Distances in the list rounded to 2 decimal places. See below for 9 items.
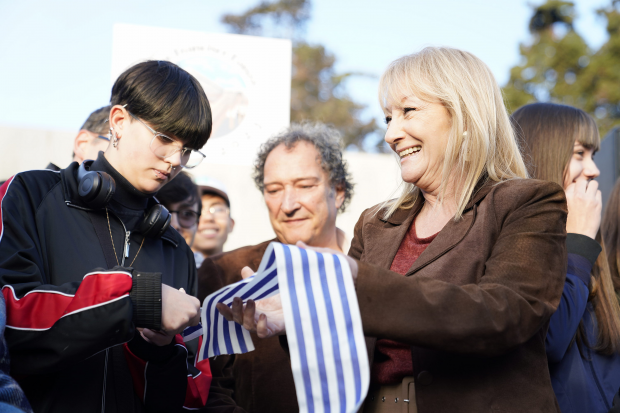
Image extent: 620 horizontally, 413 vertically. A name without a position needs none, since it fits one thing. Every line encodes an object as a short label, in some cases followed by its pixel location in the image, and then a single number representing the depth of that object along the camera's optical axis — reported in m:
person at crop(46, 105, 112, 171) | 3.87
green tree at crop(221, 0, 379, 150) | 30.19
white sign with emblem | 5.46
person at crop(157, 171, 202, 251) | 4.33
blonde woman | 1.79
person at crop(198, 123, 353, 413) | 3.38
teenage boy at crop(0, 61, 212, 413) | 2.02
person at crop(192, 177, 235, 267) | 5.49
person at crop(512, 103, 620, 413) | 2.71
